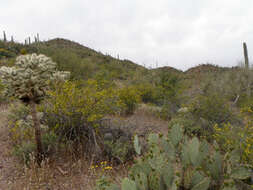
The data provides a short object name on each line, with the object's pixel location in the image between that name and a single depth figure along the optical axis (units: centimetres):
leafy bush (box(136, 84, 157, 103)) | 907
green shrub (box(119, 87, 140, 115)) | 712
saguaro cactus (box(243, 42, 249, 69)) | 1476
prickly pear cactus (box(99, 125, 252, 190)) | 170
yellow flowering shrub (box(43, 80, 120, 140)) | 403
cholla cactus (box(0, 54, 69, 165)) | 281
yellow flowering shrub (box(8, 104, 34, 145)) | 404
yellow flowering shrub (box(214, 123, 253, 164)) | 267
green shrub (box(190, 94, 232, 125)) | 605
